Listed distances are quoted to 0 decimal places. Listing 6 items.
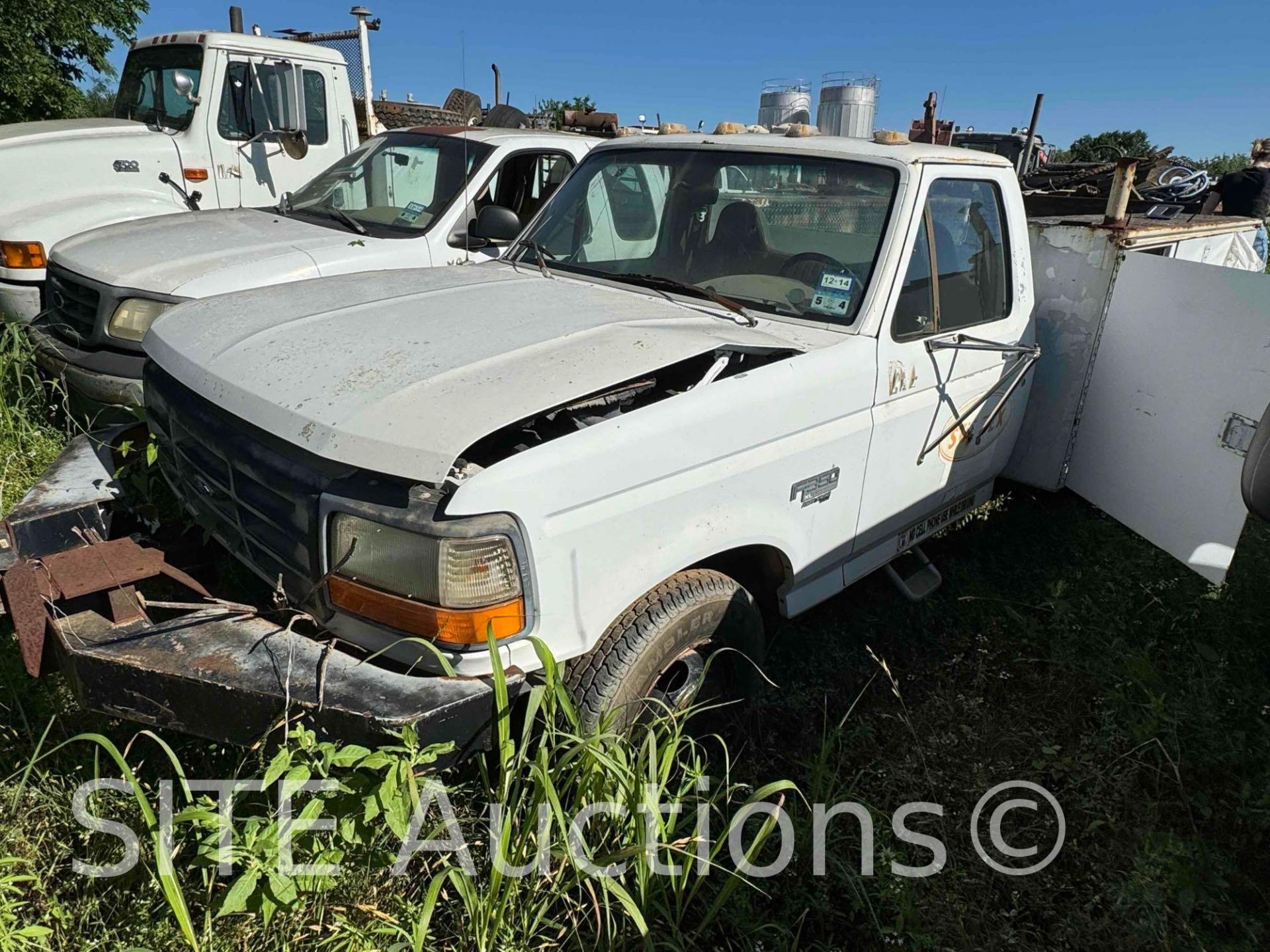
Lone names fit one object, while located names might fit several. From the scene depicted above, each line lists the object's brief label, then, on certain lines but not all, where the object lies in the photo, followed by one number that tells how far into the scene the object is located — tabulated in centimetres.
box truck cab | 561
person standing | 636
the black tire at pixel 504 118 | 726
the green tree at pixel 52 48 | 1307
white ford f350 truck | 195
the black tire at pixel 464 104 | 868
